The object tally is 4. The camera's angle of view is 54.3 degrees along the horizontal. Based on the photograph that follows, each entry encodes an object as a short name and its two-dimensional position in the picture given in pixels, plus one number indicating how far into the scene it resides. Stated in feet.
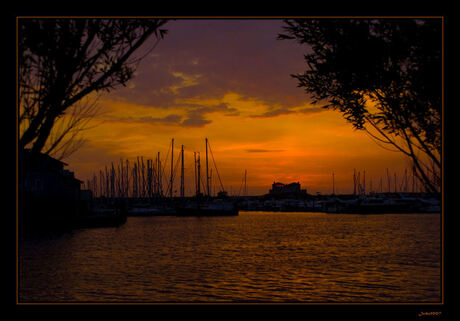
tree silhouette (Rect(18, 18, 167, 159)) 22.38
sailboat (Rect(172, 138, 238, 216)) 341.62
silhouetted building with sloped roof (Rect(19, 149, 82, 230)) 180.14
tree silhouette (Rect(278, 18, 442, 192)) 30.12
